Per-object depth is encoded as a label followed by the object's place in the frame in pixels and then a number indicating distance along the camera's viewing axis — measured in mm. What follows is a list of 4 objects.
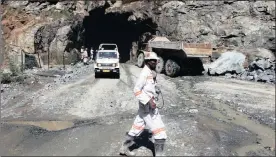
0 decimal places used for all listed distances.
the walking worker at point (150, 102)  6629
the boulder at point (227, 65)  22234
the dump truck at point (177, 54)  20484
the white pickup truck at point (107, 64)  20906
